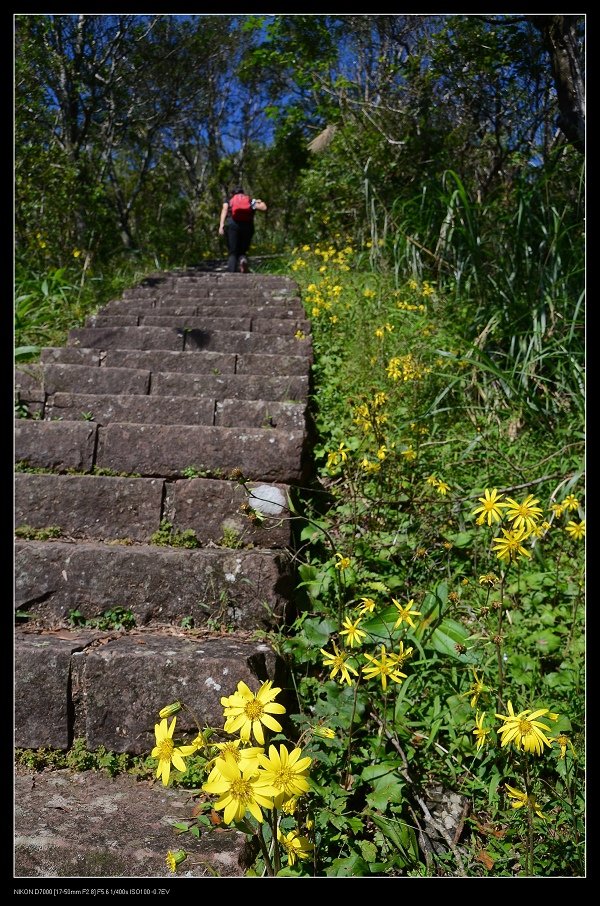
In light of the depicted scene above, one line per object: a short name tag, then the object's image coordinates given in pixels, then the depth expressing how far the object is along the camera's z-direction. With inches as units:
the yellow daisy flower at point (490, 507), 60.5
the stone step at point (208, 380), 121.0
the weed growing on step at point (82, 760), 59.0
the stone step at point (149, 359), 136.0
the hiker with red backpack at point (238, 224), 262.2
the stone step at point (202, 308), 179.8
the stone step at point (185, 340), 148.5
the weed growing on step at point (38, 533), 86.2
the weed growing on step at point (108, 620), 74.2
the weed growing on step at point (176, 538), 84.8
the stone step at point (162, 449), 95.7
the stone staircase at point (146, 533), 61.7
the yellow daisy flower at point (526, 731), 40.8
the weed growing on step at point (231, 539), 84.0
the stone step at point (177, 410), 109.3
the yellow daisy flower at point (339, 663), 49.8
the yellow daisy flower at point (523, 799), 42.0
